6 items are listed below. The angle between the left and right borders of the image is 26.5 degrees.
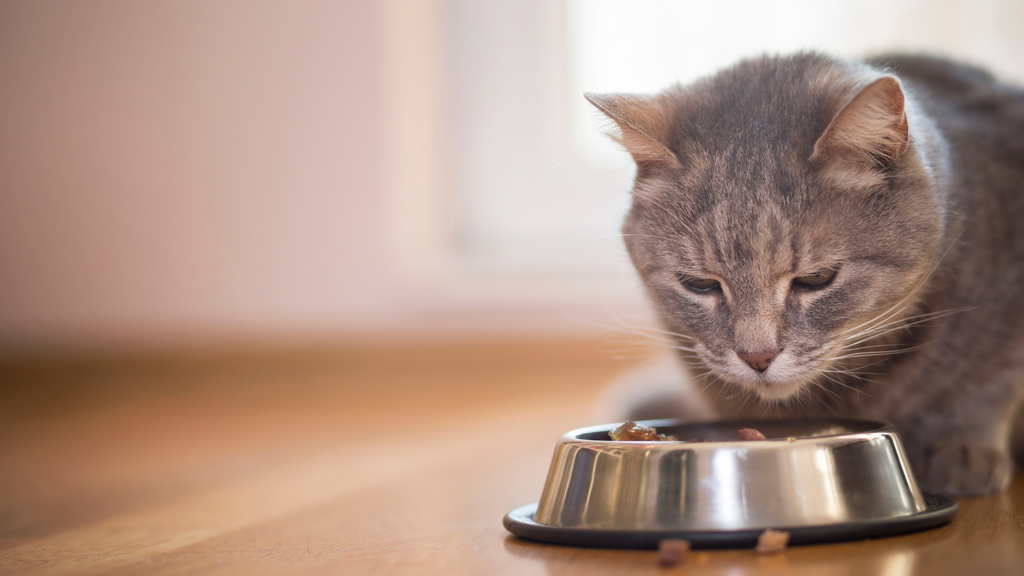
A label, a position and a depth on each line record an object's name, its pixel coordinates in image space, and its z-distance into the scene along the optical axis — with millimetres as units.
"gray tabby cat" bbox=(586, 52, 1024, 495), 802
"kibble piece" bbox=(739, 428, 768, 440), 777
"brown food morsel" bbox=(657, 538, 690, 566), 722
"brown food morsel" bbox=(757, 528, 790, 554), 725
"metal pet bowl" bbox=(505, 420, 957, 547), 732
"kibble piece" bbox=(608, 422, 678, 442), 779
